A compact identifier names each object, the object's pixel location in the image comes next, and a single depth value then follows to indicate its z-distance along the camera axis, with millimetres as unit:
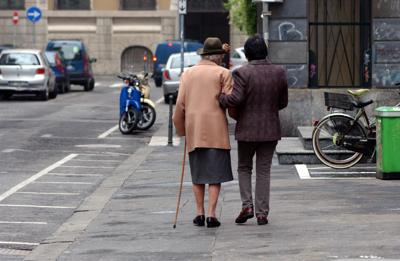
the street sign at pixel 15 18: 59734
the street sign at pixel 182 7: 30656
